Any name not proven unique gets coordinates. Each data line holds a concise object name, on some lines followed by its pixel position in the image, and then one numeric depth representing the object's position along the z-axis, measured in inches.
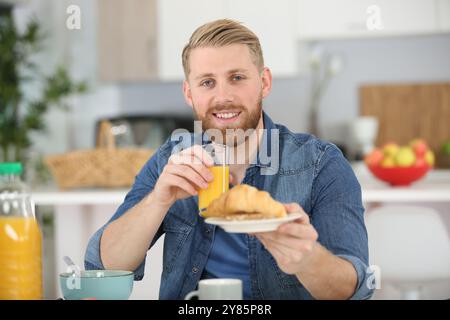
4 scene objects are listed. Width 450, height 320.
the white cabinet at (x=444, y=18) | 131.4
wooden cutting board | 143.3
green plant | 143.9
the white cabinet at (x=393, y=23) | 115.5
